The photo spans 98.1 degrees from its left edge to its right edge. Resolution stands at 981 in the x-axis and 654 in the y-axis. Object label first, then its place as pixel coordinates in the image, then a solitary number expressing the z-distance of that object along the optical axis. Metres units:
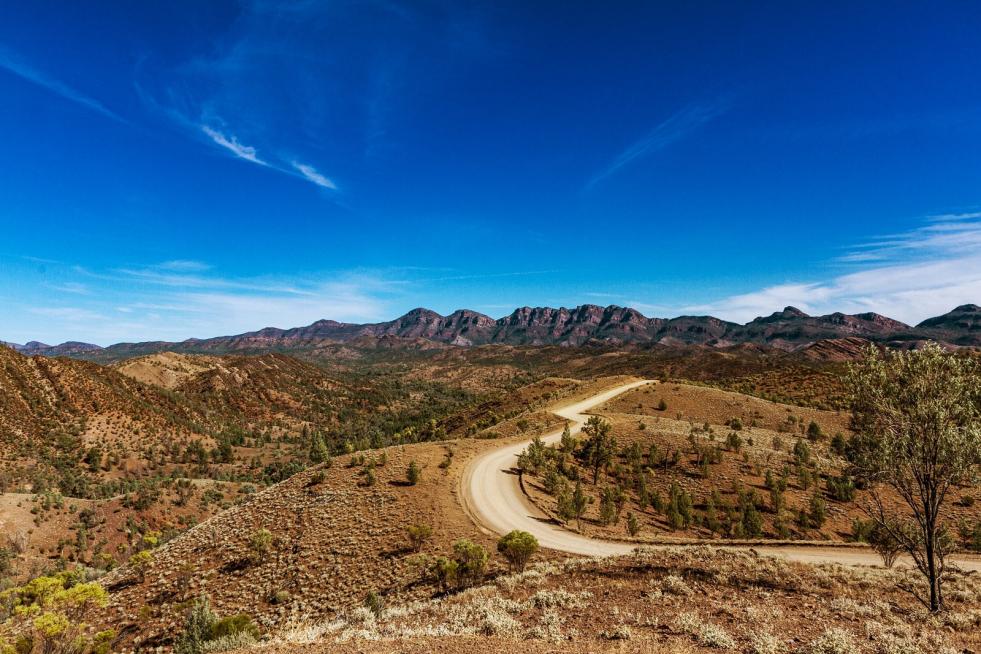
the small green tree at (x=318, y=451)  46.24
